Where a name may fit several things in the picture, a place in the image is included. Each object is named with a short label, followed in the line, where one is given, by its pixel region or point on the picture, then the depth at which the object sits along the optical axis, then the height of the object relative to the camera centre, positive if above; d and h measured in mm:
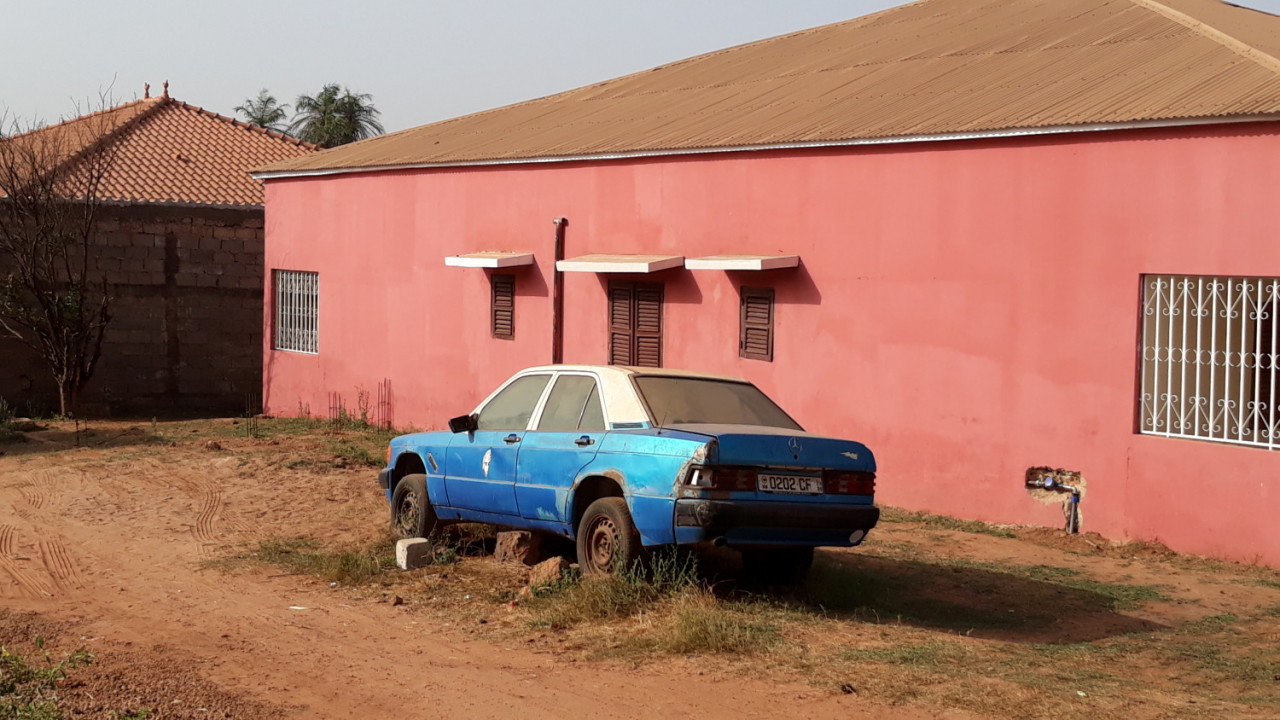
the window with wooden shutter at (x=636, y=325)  15031 +226
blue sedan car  7340 -762
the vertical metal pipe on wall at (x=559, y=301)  16219 +521
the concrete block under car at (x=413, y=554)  8961 -1459
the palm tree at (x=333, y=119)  40906 +6969
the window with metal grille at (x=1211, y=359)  10031 -39
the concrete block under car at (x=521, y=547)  8883 -1384
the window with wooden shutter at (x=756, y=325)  13711 +226
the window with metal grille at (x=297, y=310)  20953 +465
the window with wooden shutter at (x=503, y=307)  17016 +460
